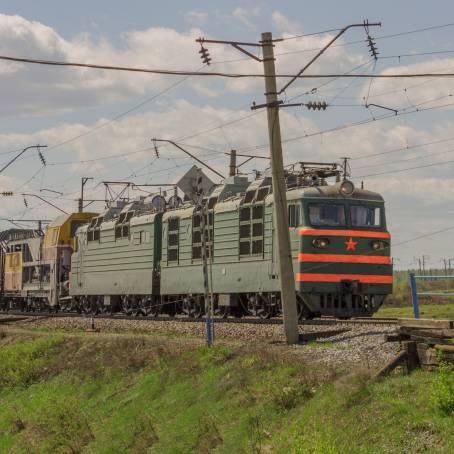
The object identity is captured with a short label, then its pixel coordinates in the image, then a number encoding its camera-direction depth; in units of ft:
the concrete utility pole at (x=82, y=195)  211.61
